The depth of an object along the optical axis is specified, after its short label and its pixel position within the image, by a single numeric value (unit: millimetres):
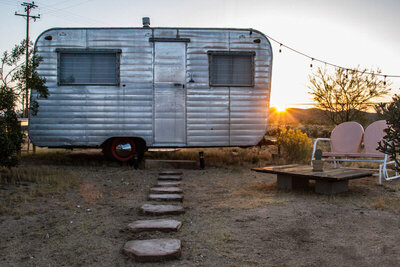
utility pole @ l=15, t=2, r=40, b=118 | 21828
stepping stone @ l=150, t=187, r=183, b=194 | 5094
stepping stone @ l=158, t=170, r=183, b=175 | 6738
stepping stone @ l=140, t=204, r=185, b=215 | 4016
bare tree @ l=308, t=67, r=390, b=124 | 13805
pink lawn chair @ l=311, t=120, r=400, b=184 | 6391
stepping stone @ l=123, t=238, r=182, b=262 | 2736
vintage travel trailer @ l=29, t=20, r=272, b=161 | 7441
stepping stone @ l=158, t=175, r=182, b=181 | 6258
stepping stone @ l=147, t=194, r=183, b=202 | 4700
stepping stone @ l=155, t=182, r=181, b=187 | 5690
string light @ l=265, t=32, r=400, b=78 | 8951
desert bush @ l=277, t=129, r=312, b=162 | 8781
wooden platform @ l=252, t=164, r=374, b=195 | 4742
